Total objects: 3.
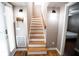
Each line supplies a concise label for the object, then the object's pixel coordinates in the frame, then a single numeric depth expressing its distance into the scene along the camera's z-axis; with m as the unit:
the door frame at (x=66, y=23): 1.36
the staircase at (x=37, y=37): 1.61
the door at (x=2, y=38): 1.34
